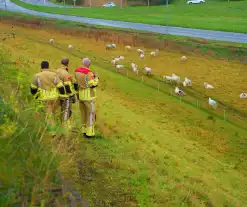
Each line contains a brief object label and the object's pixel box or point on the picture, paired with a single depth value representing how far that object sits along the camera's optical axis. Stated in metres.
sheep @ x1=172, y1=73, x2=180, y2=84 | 21.25
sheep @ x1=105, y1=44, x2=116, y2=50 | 31.24
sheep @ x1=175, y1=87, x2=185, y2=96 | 19.53
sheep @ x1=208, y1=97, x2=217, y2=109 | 17.77
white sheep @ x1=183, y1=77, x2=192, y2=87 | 20.98
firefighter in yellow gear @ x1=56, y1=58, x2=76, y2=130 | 10.30
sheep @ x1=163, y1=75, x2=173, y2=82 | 21.58
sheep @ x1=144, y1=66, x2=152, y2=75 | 23.41
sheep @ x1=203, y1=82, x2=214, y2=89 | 20.23
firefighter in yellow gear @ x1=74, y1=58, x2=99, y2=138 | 10.36
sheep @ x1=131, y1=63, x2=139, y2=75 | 24.11
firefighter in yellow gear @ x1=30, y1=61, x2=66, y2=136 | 9.94
